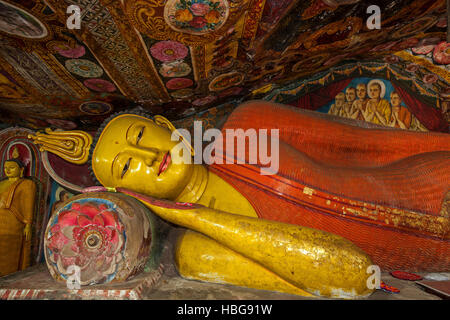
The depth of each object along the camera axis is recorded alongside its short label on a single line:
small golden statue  3.14
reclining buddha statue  1.66
